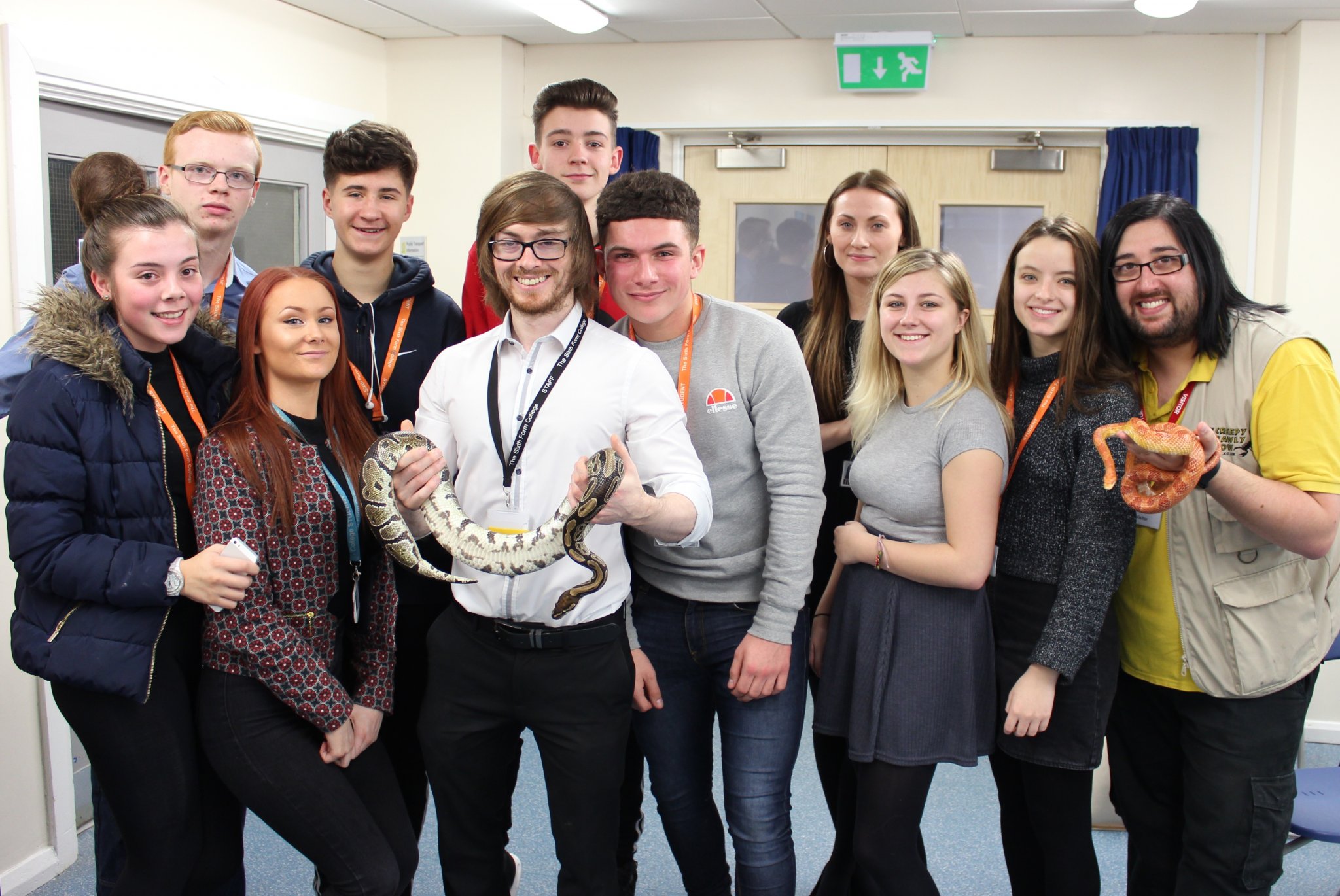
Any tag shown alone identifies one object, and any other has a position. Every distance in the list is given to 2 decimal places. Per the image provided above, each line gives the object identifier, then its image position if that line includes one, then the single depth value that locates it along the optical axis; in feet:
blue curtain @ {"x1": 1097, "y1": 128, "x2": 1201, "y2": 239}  18.40
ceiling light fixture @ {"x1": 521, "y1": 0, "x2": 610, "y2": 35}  17.19
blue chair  9.77
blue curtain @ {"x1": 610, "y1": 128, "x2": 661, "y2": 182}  20.66
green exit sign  18.83
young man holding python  7.50
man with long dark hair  7.51
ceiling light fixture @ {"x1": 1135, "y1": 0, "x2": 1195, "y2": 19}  15.94
